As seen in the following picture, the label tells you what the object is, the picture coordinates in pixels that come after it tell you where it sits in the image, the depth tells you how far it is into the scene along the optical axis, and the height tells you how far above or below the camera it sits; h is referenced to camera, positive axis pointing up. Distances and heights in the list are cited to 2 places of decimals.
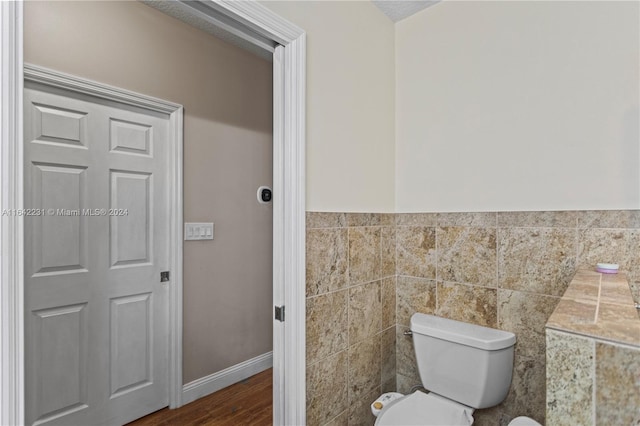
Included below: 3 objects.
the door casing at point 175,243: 2.17 -0.20
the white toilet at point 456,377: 1.43 -0.73
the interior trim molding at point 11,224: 0.77 -0.03
